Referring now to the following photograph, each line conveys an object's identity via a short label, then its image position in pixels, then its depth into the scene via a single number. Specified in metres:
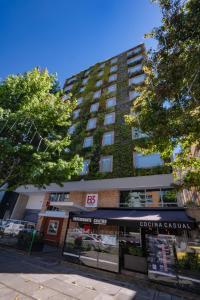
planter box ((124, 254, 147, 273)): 6.60
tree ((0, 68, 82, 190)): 9.03
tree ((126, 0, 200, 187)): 5.74
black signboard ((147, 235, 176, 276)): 5.75
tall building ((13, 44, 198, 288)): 7.00
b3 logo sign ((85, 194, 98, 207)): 12.37
